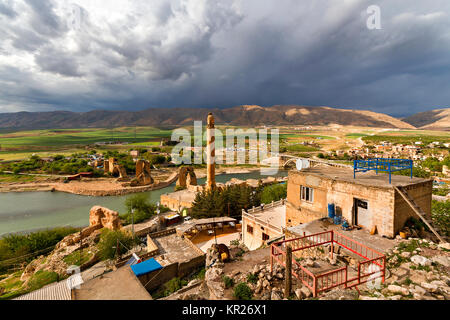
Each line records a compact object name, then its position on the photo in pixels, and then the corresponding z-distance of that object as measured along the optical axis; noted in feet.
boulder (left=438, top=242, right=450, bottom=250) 23.86
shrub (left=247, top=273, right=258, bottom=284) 21.22
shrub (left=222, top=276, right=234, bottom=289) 20.84
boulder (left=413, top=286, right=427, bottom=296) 16.26
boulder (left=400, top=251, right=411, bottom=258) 22.56
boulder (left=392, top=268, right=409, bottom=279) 19.95
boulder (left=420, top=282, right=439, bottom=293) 16.70
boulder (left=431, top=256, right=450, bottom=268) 21.01
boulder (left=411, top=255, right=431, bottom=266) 20.88
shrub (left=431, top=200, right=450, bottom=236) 39.12
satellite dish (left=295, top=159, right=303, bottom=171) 42.11
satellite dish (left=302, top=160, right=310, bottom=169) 42.63
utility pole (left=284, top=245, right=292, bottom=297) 18.48
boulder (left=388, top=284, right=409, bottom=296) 16.62
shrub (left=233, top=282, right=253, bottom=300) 19.42
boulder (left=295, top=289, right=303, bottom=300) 18.40
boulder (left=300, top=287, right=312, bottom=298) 18.63
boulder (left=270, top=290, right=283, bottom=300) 18.42
